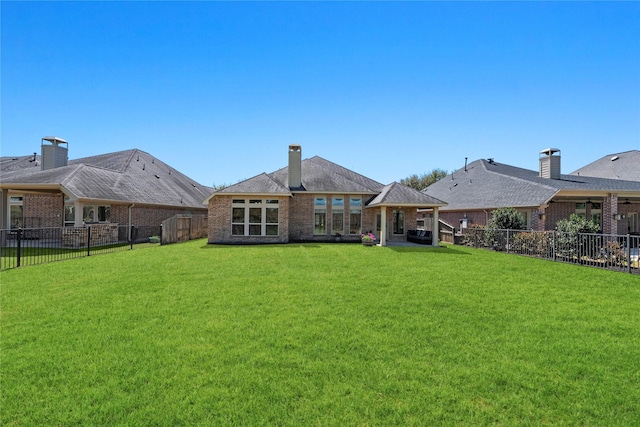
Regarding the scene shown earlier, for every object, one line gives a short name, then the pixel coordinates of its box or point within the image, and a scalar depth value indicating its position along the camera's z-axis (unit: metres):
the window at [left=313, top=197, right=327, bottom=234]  20.69
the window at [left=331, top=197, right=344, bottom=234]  20.73
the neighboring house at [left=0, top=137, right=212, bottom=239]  17.36
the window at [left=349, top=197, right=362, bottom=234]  20.78
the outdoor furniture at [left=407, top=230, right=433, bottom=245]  18.73
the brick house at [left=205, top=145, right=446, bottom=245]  18.89
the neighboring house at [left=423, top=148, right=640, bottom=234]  17.84
